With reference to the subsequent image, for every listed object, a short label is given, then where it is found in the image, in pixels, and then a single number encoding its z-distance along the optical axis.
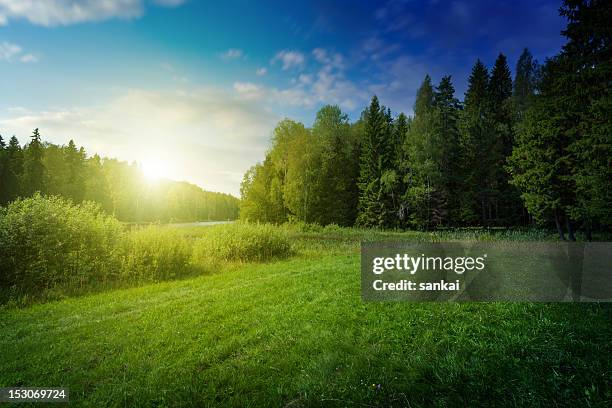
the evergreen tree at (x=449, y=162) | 33.25
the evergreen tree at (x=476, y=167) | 33.12
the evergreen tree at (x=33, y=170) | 41.38
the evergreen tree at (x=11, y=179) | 41.09
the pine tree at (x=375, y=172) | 35.31
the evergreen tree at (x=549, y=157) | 19.12
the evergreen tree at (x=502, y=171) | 32.66
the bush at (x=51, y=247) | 9.41
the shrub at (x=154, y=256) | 11.30
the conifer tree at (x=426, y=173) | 32.41
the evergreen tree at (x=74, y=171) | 48.78
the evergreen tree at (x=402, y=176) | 34.62
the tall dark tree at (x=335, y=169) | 38.00
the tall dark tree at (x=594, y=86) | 12.34
